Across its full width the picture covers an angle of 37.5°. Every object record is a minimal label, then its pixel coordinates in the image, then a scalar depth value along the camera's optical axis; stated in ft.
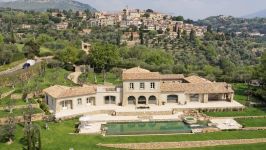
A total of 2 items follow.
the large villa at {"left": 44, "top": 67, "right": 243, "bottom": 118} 167.84
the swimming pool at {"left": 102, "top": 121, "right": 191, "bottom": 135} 143.13
